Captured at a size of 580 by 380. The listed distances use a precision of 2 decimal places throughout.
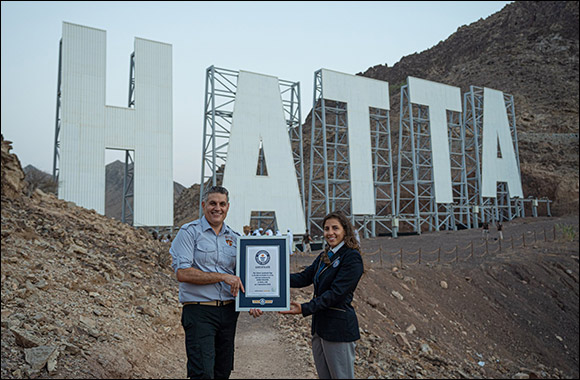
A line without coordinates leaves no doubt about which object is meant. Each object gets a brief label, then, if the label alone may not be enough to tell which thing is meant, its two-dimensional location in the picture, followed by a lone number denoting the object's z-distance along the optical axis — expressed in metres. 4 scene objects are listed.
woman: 3.35
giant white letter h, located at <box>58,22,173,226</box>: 19.97
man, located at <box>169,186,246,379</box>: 3.54
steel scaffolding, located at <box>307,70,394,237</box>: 28.23
